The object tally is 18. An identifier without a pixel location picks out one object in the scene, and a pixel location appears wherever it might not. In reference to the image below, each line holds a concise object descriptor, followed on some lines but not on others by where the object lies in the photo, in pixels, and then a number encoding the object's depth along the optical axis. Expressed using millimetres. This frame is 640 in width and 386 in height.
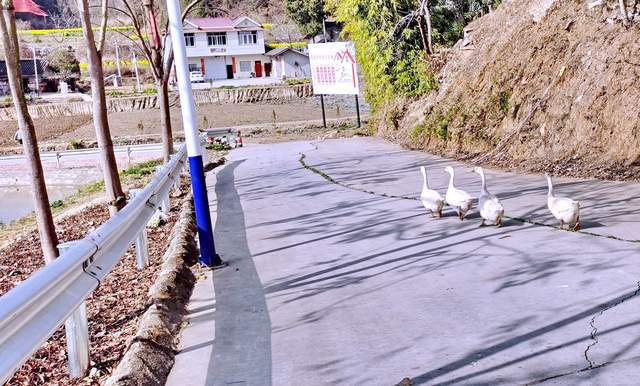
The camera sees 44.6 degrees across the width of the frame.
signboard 29156
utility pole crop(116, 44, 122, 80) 75400
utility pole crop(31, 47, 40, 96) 72644
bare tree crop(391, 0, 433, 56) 23027
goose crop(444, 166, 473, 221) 9227
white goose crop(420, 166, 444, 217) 9586
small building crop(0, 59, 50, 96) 76188
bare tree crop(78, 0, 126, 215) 11547
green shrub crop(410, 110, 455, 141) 18297
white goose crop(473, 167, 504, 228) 8614
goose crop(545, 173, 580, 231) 7980
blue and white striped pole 8000
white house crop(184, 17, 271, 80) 81562
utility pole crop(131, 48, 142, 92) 72075
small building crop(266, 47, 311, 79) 80188
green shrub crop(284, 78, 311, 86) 68188
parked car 78094
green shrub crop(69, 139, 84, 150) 37056
